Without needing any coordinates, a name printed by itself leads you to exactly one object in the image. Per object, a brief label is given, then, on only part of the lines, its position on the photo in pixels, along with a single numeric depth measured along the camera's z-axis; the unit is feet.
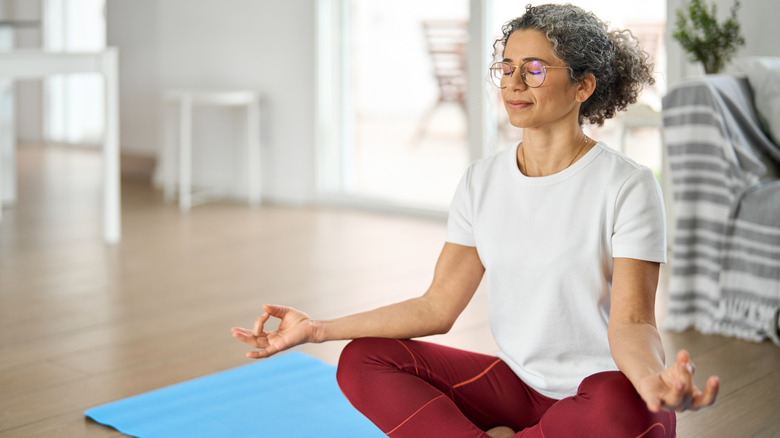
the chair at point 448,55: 14.29
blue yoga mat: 6.01
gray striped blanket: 7.93
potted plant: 10.67
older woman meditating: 4.28
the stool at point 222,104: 15.72
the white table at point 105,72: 11.60
